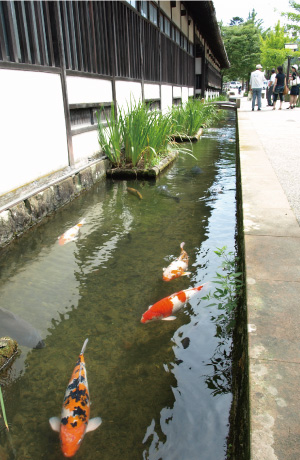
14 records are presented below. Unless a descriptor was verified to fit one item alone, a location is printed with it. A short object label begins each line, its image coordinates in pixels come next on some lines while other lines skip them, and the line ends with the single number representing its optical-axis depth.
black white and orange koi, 1.38
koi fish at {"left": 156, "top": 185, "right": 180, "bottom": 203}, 4.59
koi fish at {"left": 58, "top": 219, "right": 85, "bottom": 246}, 3.29
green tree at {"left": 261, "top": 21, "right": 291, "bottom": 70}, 32.44
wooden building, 3.36
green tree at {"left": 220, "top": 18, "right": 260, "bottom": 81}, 36.72
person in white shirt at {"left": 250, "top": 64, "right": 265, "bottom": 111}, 13.25
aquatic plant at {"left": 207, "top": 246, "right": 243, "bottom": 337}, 2.03
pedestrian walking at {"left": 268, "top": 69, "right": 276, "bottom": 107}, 15.85
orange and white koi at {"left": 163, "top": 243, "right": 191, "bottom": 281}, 2.61
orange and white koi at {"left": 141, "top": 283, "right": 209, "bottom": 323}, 2.12
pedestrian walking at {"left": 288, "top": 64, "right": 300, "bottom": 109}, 14.35
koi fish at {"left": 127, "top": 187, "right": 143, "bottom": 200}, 4.66
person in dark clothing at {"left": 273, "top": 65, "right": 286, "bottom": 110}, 13.98
